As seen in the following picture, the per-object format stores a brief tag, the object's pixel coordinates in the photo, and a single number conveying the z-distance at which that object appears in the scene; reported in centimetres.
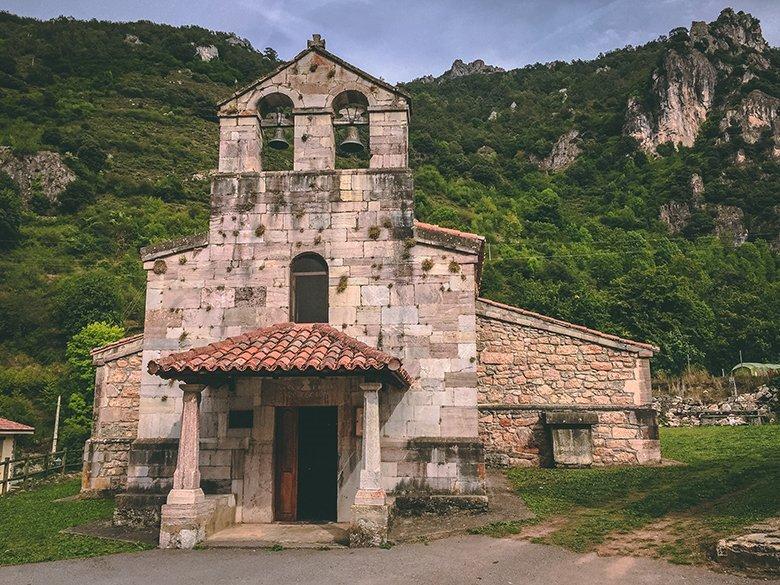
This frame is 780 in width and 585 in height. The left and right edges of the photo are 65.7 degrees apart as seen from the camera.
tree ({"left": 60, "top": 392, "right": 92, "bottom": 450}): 2614
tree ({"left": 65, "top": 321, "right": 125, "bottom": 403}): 3105
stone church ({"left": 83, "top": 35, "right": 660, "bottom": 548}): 1011
